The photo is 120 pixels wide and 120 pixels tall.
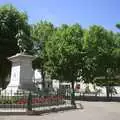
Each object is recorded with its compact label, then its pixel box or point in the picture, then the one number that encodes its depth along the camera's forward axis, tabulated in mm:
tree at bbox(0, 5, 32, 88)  17591
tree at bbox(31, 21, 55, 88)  22007
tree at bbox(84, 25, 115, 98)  17608
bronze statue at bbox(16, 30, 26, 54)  12570
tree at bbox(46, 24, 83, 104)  16905
